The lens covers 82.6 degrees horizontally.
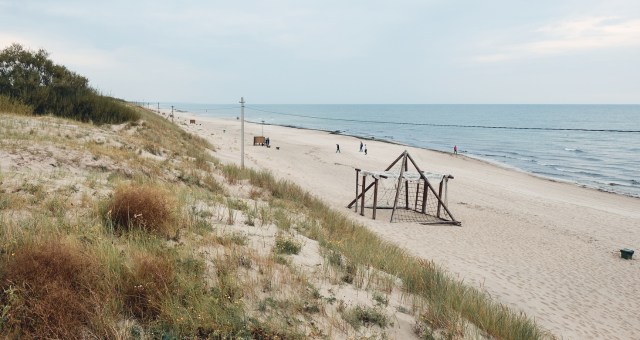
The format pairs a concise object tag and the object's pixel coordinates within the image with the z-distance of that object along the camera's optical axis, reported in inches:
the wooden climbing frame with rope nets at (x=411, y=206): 602.2
